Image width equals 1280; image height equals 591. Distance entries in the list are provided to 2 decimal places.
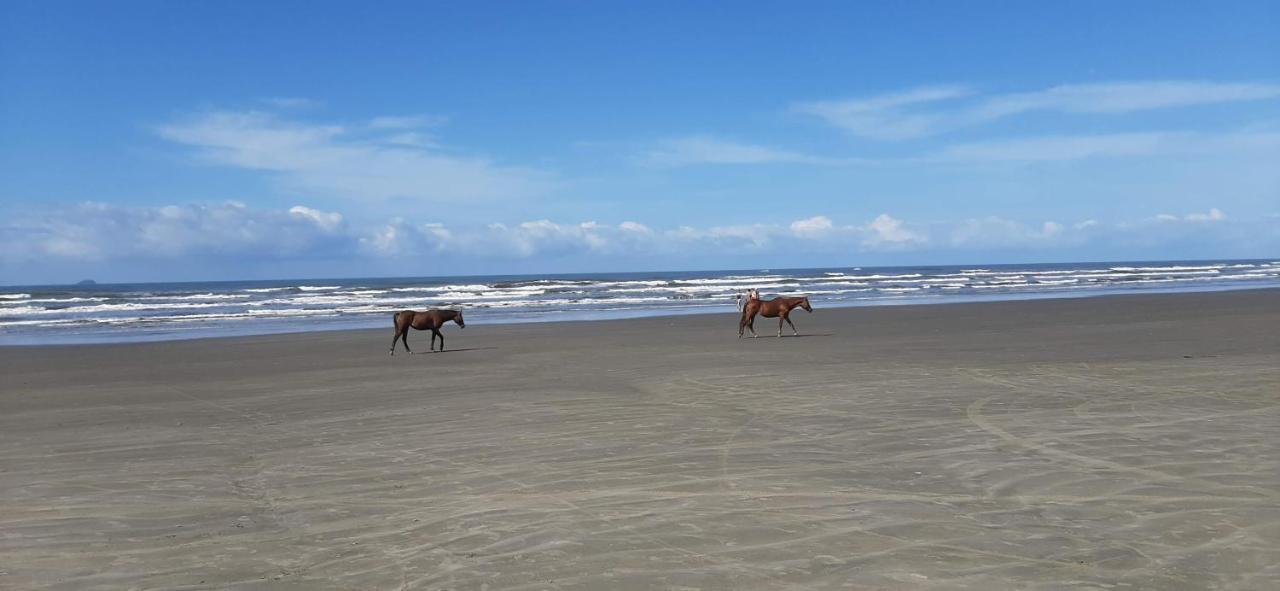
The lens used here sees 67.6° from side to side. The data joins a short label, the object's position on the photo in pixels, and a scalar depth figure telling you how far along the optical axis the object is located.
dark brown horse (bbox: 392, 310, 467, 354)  20.49
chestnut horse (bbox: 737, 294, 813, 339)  22.83
